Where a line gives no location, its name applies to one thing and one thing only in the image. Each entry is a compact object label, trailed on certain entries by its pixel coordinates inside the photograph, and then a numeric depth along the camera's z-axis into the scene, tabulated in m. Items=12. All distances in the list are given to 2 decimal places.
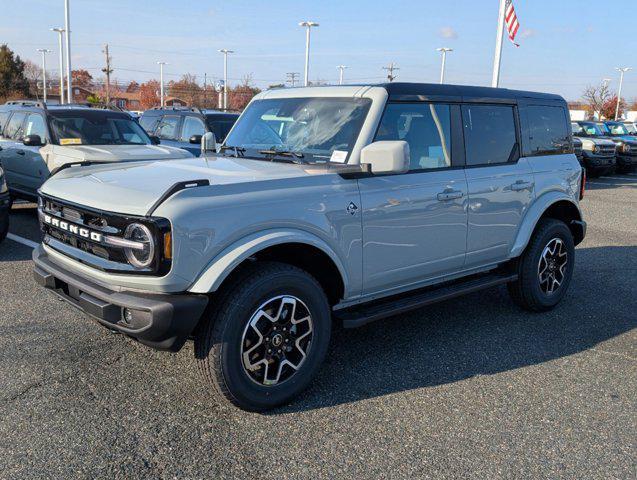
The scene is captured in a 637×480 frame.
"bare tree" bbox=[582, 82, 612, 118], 68.00
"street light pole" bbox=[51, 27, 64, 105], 42.64
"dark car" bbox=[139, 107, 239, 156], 11.21
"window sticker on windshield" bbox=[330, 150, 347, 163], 3.98
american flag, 18.44
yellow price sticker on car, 8.87
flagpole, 18.44
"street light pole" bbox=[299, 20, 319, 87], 41.23
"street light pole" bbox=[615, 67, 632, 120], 68.11
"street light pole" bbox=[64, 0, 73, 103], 31.45
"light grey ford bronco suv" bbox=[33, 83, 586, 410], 3.20
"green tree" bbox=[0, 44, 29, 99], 55.28
